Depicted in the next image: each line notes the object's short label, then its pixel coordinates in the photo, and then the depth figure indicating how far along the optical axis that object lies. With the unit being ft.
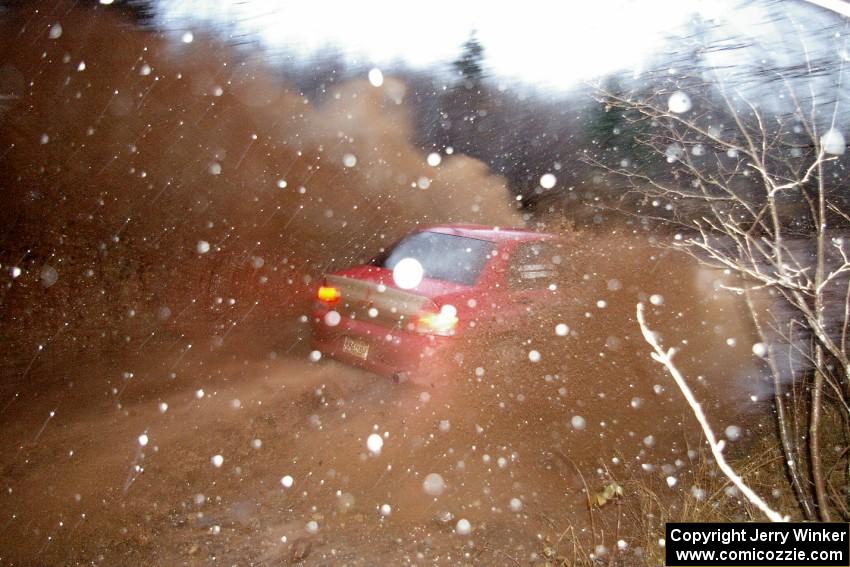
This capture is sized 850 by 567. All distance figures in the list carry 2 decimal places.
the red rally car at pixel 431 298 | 11.84
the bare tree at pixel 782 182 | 7.54
